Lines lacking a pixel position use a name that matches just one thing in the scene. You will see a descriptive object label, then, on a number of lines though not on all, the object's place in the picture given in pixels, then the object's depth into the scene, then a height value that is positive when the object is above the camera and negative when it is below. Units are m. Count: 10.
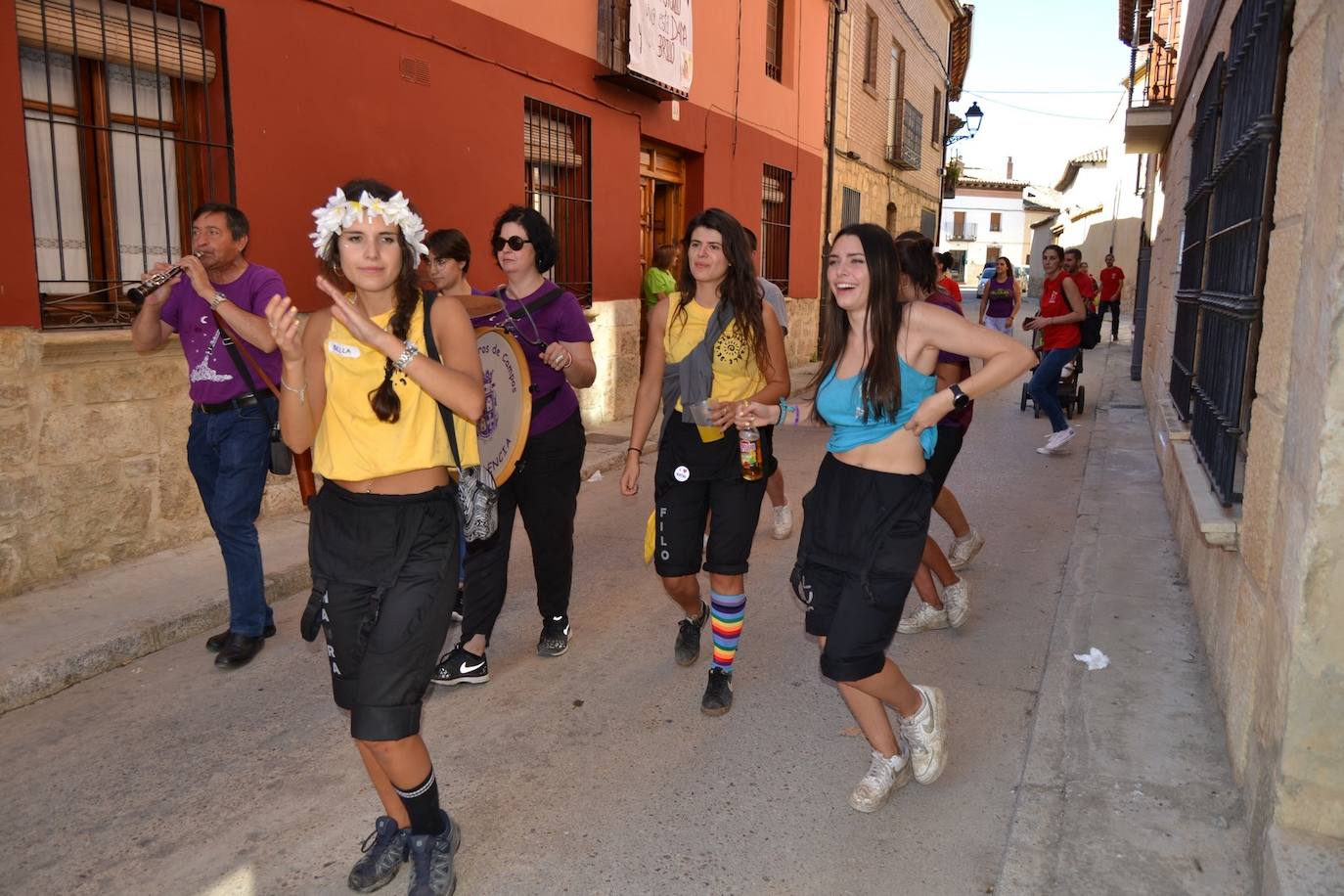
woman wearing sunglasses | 4.28 -0.58
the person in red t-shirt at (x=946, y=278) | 9.49 +0.13
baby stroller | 11.52 -1.11
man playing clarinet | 4.42 -0.50
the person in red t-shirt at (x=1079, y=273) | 10.47 +0.19
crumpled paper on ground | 4.24 -1.50
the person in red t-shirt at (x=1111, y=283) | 20.20 +0.17
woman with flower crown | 2.66 -0.52
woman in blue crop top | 3.12 -0.55
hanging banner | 10.33 +2.49
